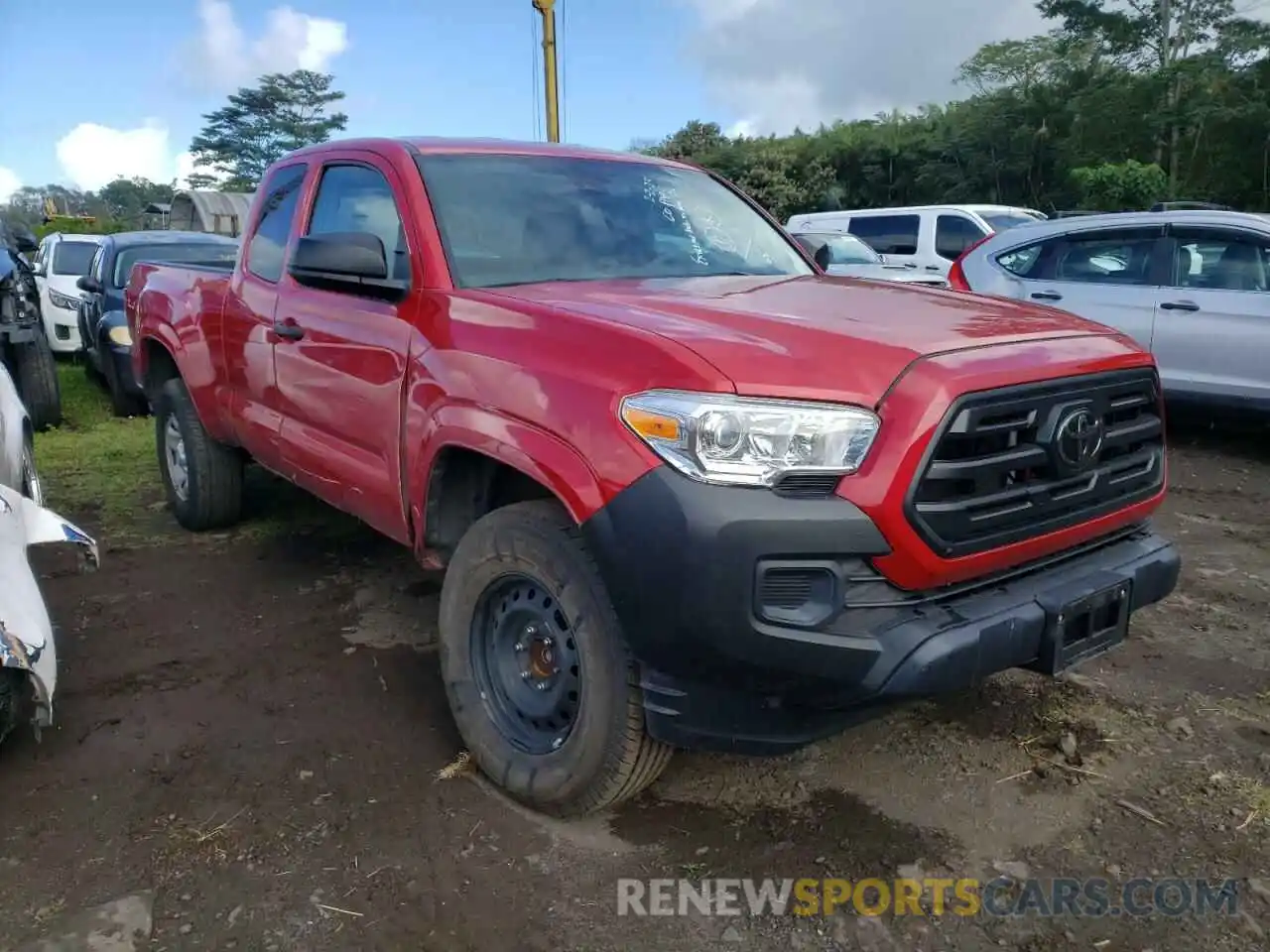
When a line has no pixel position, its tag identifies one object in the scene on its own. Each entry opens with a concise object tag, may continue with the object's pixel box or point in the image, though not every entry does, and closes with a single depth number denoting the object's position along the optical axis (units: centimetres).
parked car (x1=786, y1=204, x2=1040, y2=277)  1403
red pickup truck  238
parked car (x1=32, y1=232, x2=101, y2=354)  1216
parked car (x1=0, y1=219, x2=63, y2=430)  813
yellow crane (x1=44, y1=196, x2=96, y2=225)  4364
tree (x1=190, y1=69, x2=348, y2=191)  6159
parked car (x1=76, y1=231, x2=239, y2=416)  922
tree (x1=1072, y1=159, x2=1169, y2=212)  2336
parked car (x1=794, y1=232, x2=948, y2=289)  1202
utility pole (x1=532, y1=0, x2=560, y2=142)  1284
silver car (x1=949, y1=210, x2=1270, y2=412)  692
